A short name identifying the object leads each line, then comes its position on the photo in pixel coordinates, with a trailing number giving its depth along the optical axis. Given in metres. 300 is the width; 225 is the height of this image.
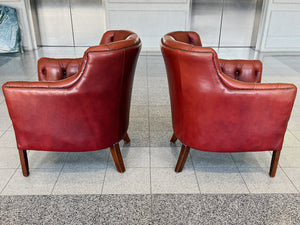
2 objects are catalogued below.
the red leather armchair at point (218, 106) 1.79
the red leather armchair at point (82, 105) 1.79
